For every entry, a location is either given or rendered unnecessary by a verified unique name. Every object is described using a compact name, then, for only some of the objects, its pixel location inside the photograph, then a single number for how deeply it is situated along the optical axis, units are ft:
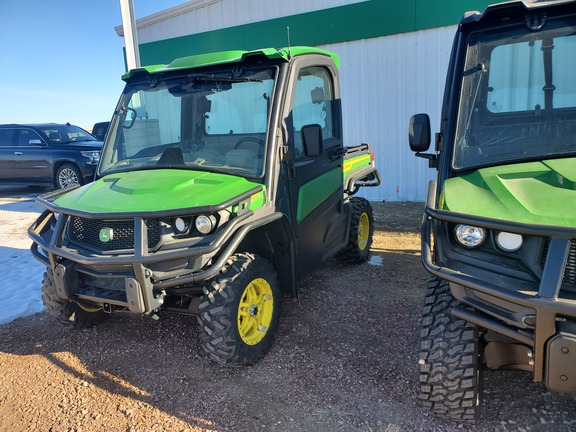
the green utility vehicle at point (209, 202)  9.61
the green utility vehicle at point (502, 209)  6.64
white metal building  28.19
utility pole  24.91
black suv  34.47
